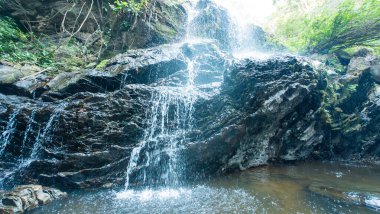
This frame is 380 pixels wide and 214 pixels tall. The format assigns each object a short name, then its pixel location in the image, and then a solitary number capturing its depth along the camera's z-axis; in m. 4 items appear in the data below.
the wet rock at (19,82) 7.62
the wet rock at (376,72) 8.93
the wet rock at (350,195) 4.42
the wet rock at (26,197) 4.29
